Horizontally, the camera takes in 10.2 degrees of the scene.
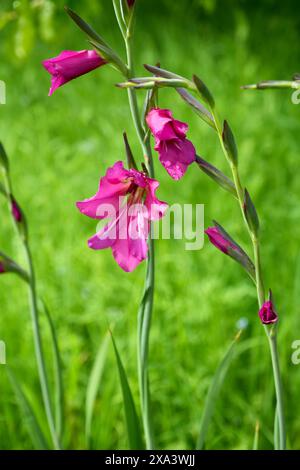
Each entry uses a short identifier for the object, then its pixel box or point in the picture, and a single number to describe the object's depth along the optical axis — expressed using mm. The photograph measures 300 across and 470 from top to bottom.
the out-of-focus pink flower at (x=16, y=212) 896
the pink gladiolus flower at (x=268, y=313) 783
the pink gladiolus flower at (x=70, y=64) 793
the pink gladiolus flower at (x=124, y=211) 784
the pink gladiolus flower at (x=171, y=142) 764
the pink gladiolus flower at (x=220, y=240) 802
